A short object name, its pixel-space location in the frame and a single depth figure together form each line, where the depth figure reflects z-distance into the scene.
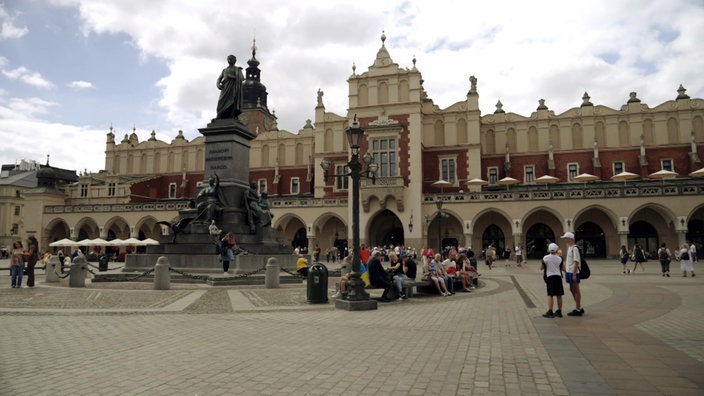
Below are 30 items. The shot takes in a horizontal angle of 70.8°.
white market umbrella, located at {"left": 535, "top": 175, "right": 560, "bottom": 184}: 40.50
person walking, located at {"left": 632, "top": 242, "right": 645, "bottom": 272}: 23.91
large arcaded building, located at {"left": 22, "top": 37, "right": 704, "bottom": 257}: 37.44
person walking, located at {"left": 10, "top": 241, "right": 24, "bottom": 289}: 15.98
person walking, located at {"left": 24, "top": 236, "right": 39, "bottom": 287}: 16.20
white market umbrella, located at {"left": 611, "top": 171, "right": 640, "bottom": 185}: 38.81
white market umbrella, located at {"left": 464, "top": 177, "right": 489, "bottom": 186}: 40.91
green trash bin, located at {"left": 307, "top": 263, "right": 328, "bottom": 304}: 12.09
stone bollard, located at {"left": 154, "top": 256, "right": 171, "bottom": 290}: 14.70
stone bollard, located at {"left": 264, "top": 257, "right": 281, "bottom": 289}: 15.37
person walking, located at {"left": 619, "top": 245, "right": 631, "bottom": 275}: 23.69
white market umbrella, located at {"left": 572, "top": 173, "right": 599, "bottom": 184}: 38.72
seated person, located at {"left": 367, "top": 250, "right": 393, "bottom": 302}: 12.85
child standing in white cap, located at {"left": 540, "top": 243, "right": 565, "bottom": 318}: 10.14
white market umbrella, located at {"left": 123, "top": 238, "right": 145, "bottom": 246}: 37.01
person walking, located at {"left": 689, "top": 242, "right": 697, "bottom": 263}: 23.20
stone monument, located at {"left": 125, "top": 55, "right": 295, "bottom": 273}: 18.77
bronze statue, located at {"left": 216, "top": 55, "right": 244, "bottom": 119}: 21.48
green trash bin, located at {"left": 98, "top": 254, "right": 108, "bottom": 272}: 24.22
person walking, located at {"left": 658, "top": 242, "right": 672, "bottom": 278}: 21.03
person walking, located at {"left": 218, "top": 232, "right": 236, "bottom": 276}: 17.17
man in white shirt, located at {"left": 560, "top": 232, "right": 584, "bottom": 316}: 10.38
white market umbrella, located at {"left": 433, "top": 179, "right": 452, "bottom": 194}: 41.56
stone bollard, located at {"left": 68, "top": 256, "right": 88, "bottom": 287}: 16.10
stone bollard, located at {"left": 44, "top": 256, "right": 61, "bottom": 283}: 18.18
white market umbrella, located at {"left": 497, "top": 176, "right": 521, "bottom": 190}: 40.69
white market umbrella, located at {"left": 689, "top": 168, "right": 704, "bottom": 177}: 35.45
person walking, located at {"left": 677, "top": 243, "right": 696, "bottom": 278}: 20.61
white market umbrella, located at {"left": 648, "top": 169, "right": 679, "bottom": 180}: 37.19
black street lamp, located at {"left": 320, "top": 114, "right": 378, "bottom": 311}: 11.39
